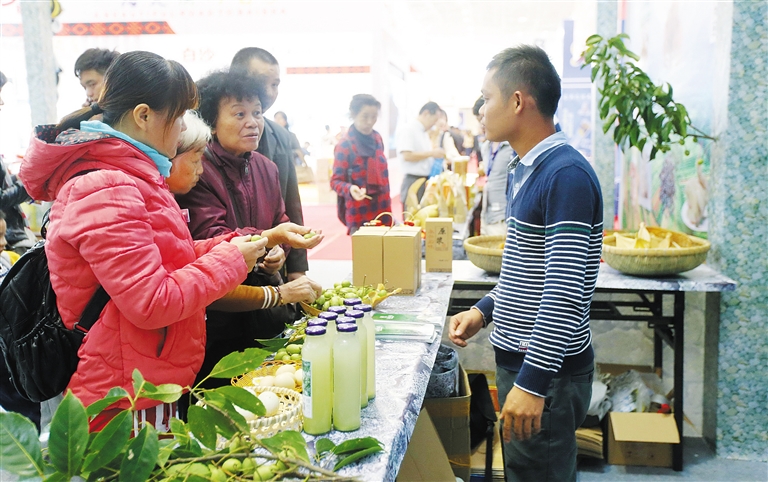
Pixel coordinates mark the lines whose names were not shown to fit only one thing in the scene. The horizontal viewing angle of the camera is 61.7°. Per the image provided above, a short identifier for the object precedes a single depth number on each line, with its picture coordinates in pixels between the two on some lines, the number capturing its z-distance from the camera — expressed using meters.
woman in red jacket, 1.27
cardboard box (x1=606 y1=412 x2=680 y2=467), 3.04
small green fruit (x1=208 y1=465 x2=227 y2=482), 1.05
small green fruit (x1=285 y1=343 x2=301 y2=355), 1.78
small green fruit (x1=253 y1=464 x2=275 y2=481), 1.08
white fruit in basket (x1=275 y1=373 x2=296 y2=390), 1.49
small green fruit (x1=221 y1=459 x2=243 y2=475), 1.08
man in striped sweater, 1.58
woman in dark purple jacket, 2.10
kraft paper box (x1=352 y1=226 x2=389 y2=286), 2.77
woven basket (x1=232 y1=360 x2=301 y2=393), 1.58
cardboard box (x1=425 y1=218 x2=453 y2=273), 3.23
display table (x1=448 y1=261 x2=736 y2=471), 2.93
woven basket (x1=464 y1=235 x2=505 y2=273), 3.18
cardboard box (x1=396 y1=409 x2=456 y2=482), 2.07
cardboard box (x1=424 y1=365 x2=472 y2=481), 2.52
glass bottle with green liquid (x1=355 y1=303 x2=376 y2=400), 1.50
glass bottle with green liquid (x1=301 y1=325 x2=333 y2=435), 1.25
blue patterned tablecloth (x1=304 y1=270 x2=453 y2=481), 1.23
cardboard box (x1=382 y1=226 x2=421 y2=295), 2.74
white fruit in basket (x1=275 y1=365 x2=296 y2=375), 1.56
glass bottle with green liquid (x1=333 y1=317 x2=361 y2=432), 1.27
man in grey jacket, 2.99
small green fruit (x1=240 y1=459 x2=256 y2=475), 1.08
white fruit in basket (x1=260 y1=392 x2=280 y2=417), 1.30
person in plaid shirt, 4.69
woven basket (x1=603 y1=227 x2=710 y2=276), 2.95
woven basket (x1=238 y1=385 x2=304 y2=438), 1.27
